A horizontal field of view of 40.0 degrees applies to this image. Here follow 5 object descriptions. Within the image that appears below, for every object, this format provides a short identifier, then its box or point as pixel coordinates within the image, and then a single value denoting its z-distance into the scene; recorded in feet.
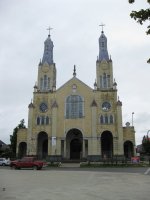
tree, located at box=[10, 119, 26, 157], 157.94
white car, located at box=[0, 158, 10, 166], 104.96
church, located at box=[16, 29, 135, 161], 131.90
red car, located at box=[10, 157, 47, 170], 81.03
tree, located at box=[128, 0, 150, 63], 22.18
